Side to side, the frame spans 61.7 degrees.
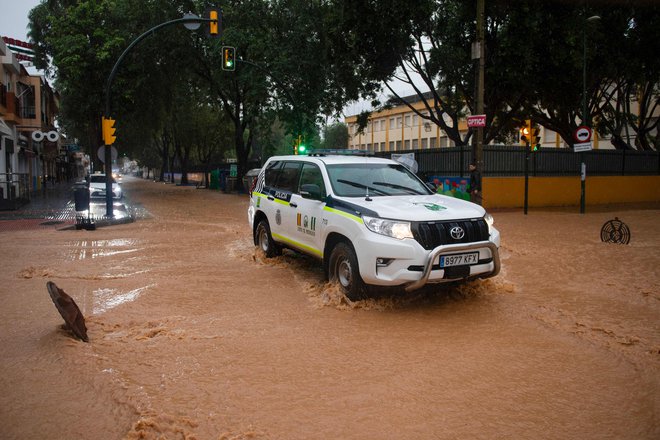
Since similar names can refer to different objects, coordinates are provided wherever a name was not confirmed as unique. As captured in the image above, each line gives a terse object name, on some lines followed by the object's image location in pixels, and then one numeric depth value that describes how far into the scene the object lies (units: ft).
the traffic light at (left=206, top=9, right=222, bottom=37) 54.08
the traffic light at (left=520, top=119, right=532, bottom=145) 61.26
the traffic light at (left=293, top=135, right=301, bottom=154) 86.53
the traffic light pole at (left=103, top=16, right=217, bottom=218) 52.70
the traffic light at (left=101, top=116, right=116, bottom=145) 55.35
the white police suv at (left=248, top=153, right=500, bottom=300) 19.75
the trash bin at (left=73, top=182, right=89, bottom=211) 55.16
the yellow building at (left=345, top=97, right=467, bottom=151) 215.51
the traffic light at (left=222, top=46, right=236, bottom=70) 63.52
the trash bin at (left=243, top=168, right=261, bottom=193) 111.73
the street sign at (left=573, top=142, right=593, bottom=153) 58.59
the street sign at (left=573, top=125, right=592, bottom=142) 58.95
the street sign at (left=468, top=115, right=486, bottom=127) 49.96
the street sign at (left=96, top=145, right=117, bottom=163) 55.77
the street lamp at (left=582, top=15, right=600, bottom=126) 60.95
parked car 76.18
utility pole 50.62
